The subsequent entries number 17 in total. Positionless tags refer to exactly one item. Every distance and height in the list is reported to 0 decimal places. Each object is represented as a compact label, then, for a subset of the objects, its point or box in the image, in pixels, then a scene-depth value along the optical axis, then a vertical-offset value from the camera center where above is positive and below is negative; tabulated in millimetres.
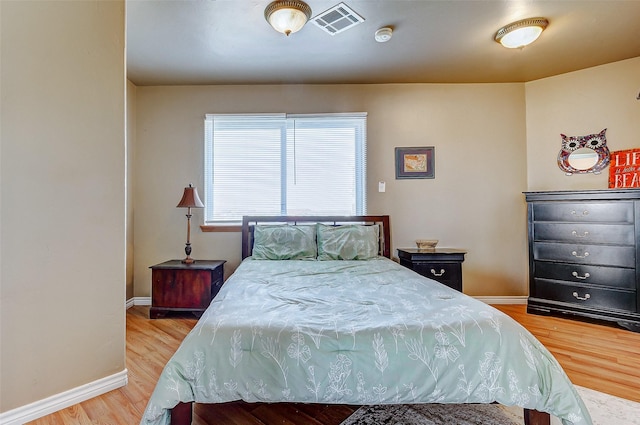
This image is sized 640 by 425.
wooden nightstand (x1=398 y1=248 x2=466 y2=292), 2933 -512
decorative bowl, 3156 -307
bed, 1141 -607
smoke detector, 2309 +1520
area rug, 1442 -1045
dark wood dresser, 2543 -371
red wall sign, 2811 +469
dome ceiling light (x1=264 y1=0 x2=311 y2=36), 1991 +1466
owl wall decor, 2988 +669
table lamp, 2986 +168
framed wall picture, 3379 +665
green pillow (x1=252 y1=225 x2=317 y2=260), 2809 -260
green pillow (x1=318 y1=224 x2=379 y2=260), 2793 -254
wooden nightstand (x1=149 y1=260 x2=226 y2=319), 2830 -712
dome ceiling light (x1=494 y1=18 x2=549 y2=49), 2220 +1487
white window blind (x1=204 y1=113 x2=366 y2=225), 3352 +618
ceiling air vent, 2080 +1526
